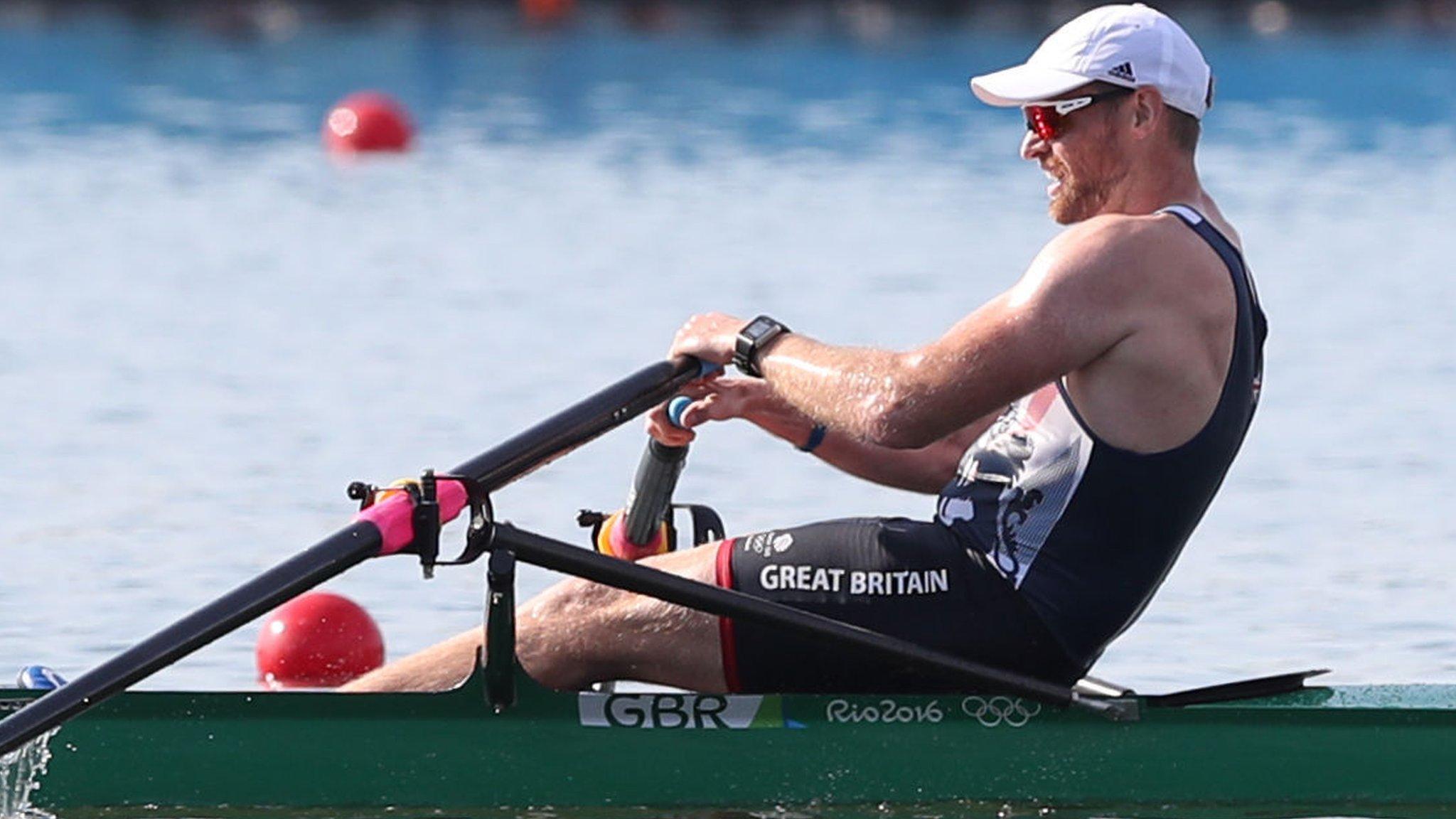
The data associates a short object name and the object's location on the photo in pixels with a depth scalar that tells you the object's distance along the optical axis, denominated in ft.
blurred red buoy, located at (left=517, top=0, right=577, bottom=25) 234.58
